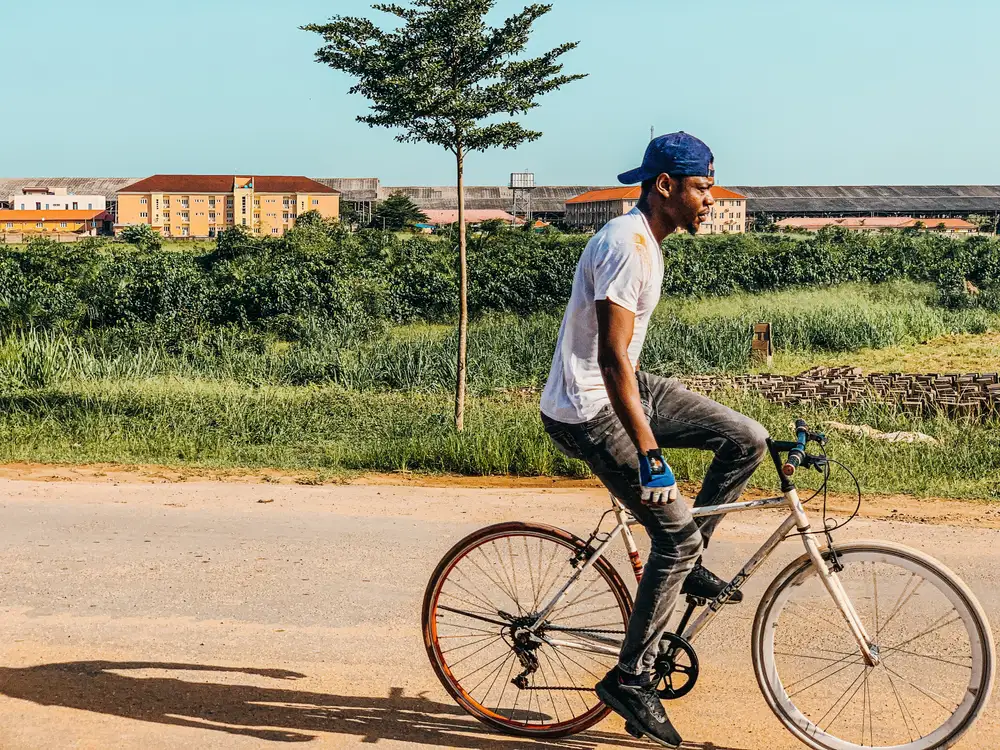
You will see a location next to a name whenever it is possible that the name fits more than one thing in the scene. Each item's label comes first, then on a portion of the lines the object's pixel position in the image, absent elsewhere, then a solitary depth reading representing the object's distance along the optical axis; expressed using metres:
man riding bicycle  3.67
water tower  144.04
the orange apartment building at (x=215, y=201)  155.50
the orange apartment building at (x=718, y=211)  139.25
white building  167.75
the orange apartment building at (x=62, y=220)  150.75
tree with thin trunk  11.19
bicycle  3.85
